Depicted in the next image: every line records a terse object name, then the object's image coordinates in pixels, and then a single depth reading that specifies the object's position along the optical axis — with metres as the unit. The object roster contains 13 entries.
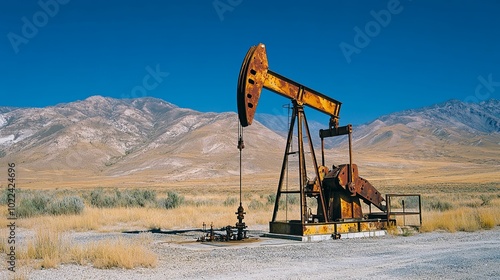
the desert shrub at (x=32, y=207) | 18.05
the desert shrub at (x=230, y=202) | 24.36
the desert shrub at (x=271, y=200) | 25.22
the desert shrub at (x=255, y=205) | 22.33
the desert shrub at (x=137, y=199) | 22.72
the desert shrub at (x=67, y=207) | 17.94
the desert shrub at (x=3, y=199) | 22.54
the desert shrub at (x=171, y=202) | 22.44
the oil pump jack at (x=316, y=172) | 11.26
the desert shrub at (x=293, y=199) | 25.95
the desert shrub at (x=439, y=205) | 20.96
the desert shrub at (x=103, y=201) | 22.64
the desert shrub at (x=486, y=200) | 22.19
